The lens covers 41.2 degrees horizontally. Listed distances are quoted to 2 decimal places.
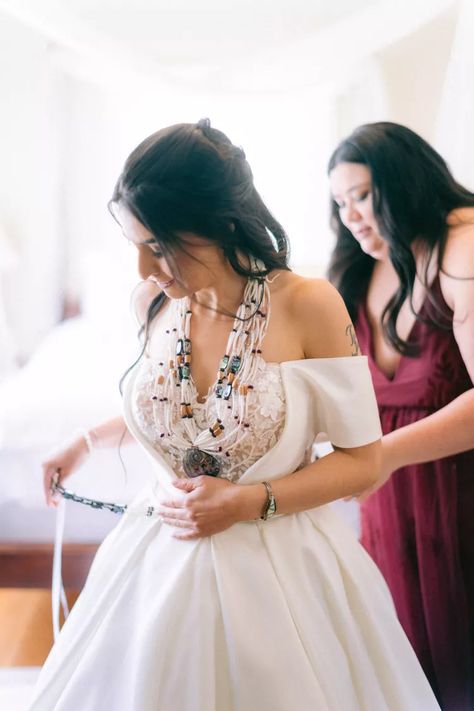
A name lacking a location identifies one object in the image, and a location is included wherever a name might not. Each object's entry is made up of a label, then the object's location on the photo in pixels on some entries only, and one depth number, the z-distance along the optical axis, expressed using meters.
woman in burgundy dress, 1.02
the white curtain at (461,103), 1.43
